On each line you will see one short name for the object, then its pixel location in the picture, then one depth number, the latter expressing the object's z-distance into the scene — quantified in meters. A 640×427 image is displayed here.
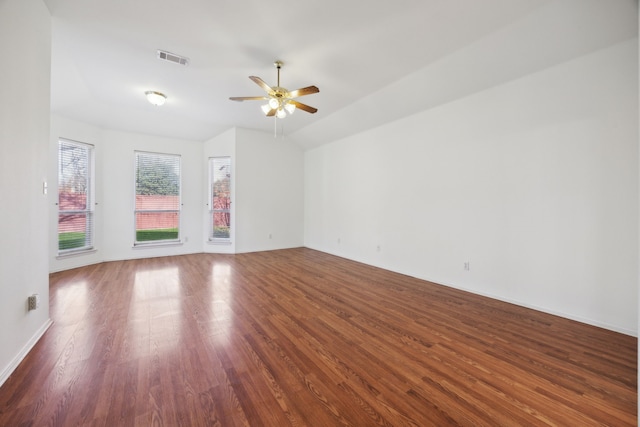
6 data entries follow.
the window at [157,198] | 5.89
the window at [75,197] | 4.76
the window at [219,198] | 6.50
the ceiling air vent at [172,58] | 3.14
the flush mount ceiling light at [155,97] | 4.19
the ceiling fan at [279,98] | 3.14
